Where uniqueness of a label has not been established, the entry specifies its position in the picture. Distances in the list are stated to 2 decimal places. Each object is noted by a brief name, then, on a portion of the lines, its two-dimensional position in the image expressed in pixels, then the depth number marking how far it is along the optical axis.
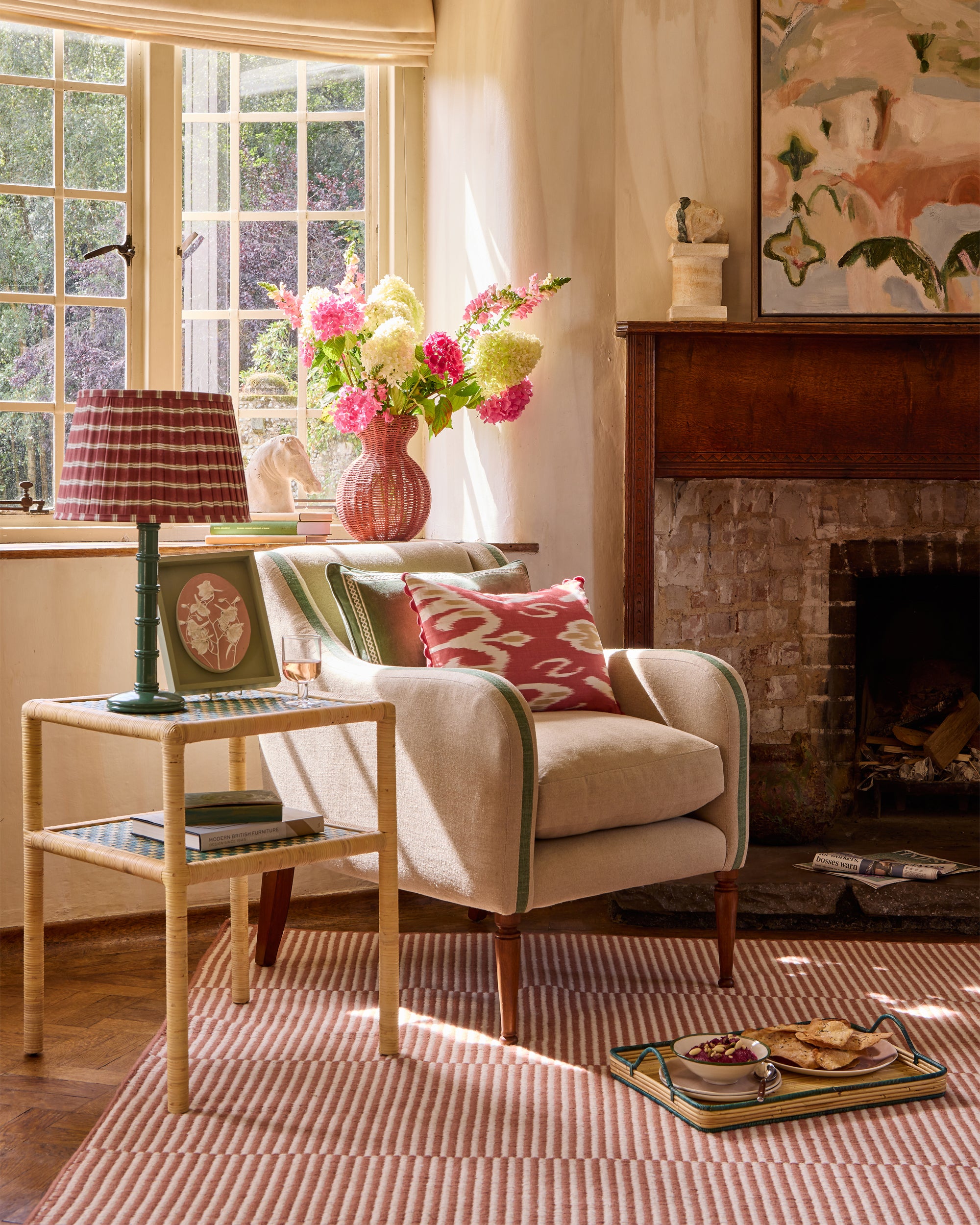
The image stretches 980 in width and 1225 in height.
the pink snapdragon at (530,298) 3.38
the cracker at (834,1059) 2.16
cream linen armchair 2.34
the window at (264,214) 3.70
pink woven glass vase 3.39
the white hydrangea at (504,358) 3.31
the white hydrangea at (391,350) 3.24
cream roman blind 3.41
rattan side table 2.06
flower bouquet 3.33
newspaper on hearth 3.24
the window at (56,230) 3.47
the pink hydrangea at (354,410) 3.33
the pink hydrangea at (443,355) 3.35
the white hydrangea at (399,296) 3.41
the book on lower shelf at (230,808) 2.22
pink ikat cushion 2.73
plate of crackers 2.16
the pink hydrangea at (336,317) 3.33
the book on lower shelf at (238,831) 2.18
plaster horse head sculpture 3.53
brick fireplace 3.69
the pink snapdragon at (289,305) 3.43
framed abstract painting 3.49
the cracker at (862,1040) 2.20
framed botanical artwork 2.36
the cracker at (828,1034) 2.20
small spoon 2.08
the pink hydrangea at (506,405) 3.40
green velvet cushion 2.80
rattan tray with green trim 2.04
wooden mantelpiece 3.35
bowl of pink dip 2.09
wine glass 2.25
